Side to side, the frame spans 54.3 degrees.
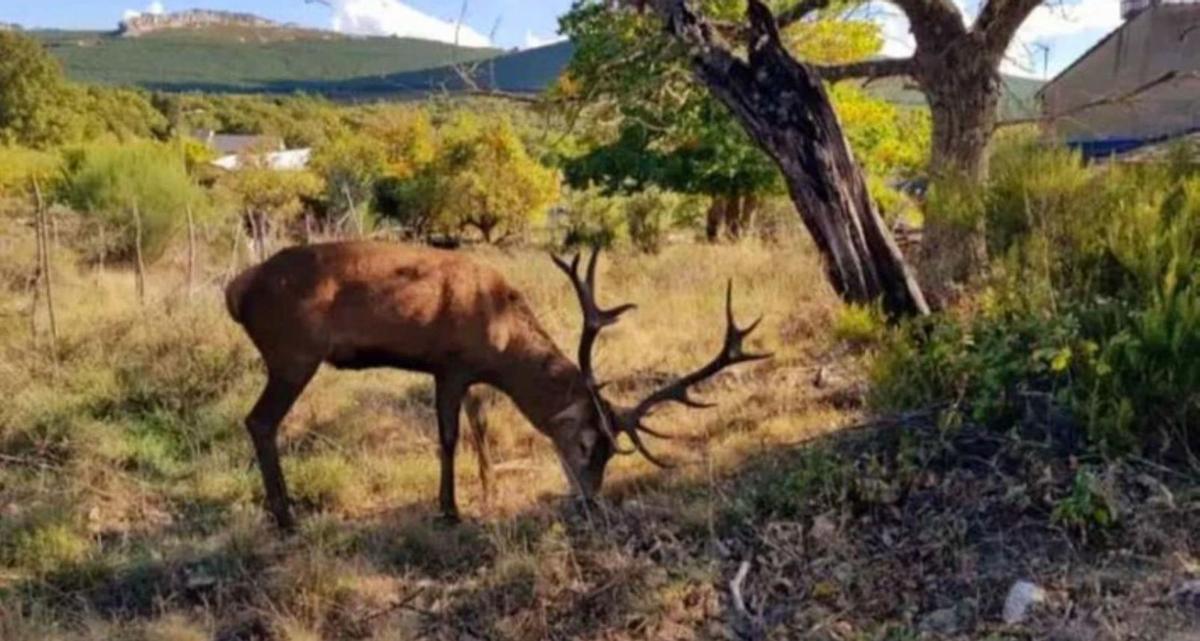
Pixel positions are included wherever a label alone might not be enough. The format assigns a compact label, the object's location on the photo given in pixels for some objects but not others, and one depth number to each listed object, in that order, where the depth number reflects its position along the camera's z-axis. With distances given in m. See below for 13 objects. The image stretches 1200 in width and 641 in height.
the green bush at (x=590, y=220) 19.97
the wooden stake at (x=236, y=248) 10.60
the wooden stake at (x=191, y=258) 10.27
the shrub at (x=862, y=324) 6.90
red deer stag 5.45
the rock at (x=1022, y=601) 3.98
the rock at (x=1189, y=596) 3.91
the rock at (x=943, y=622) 4.01
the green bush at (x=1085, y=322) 4.76
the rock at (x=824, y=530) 4.61
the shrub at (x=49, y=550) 5.11
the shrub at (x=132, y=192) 15.39
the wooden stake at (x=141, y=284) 9.71
